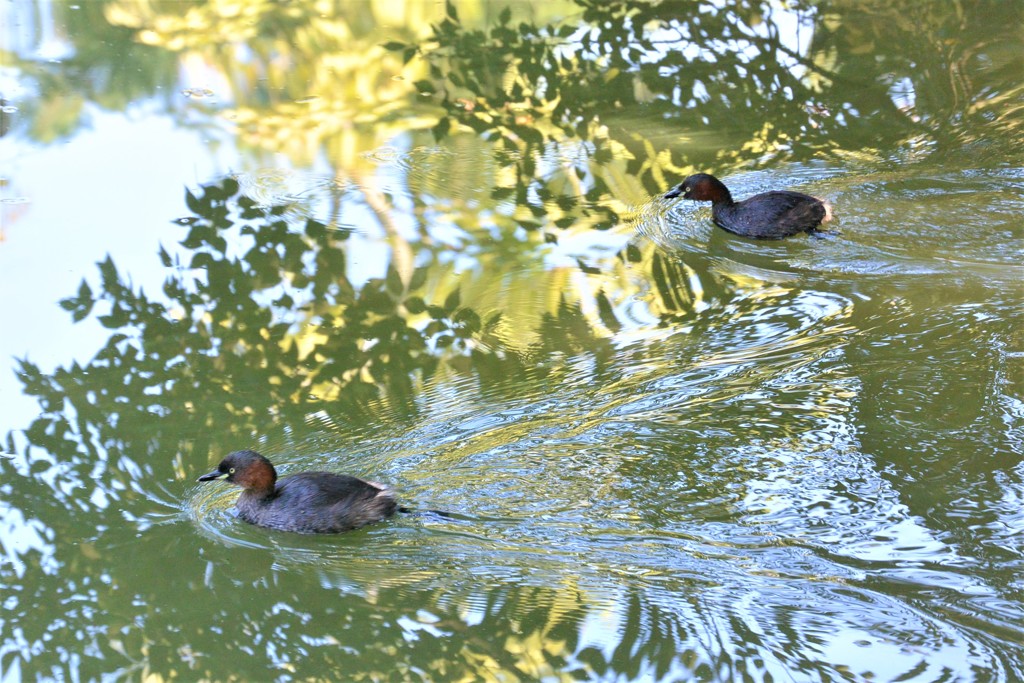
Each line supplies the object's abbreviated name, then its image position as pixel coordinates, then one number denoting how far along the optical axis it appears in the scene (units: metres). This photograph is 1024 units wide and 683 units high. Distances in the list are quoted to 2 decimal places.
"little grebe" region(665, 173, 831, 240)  17.25
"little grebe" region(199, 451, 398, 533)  11.52
